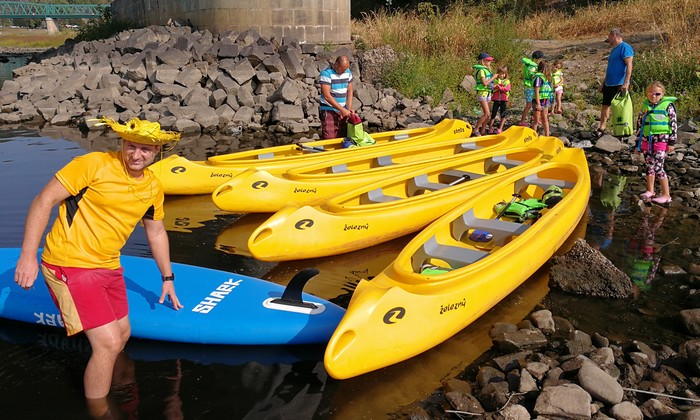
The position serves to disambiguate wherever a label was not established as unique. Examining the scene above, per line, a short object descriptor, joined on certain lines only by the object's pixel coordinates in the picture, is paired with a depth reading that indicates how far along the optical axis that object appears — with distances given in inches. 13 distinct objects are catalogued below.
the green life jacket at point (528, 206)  249.6
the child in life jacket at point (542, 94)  395.5
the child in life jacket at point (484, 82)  407.8
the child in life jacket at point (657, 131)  275.6
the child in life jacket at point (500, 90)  414.0
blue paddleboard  162.9
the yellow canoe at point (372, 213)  222.2
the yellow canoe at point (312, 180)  270.8
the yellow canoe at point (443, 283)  147.8
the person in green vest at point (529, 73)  412.2
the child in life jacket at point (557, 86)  476.4
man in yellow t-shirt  117.4
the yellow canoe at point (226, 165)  314.0
